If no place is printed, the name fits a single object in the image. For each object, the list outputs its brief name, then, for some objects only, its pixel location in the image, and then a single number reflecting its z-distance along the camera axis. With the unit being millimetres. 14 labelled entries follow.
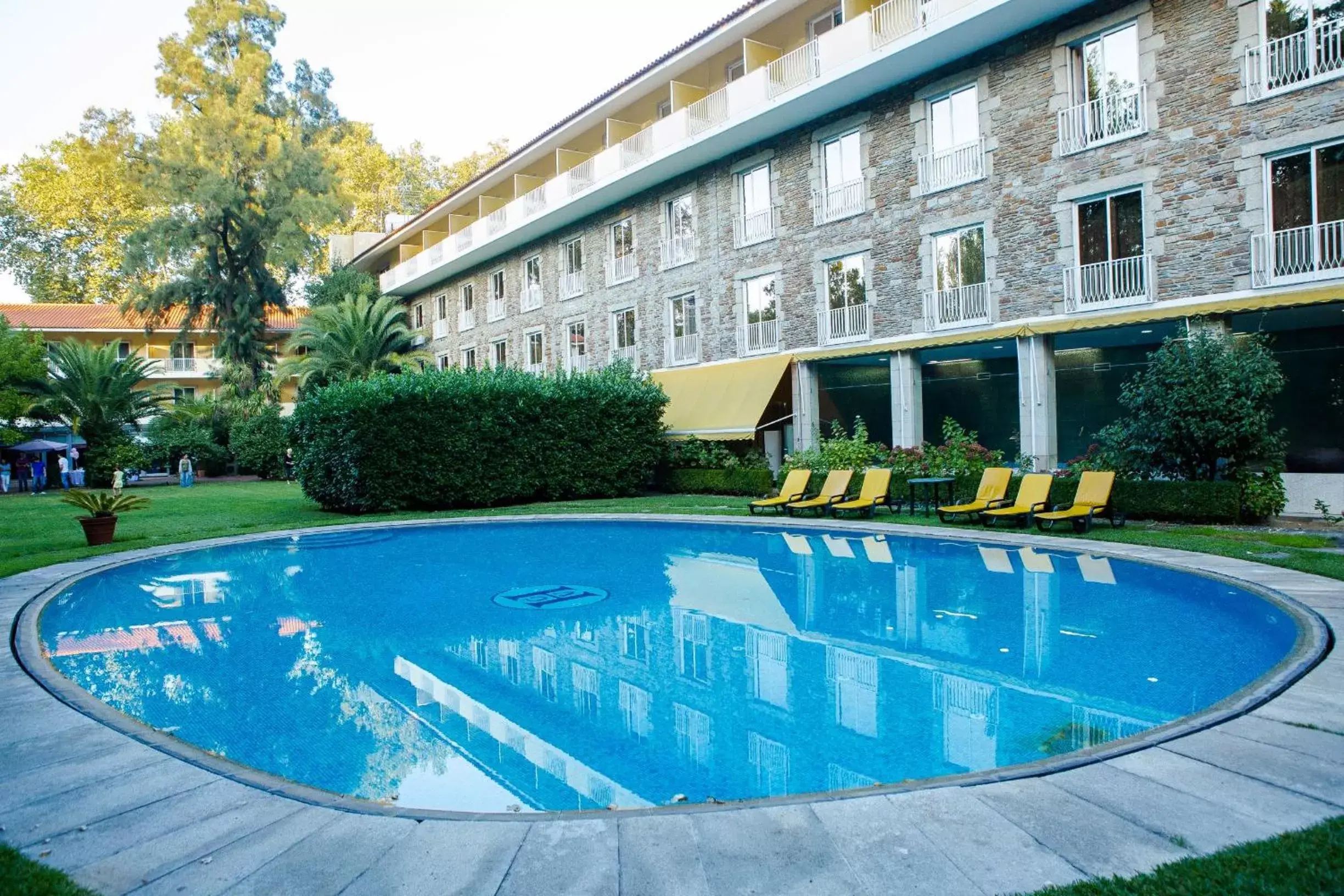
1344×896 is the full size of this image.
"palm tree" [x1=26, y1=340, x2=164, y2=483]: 34125
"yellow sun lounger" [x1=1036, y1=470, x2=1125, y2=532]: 14055
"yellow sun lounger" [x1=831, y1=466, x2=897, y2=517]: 17688
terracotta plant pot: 15898
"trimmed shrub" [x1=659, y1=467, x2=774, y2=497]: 22625
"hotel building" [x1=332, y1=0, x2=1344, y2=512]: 15055
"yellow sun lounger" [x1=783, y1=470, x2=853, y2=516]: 18125
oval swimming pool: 5320
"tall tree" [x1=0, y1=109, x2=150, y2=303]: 47094
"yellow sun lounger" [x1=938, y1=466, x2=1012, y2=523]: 15859
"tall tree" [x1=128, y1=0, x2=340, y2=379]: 39031
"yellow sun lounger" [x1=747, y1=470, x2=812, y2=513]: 18656
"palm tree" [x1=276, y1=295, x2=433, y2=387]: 35188
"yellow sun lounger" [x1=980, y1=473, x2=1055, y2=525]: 14930
